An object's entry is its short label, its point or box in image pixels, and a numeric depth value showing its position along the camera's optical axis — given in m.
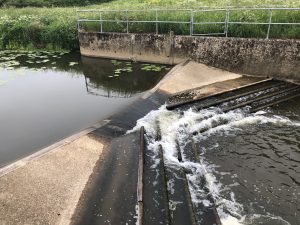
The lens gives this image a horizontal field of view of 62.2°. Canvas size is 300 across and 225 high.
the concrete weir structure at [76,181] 4.35
